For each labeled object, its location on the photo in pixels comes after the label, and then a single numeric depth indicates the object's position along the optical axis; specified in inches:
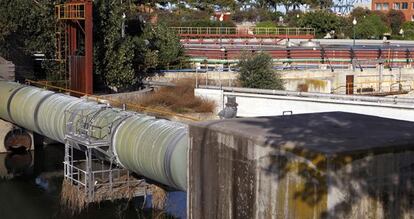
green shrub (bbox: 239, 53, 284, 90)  1386.6
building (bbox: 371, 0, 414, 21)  4350.4
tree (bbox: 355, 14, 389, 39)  3538.4
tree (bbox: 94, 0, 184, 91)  1371.8
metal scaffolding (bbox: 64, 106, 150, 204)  688.4
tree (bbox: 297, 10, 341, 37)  3388.3
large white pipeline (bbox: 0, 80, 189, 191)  529.2
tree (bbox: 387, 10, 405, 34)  3941.7
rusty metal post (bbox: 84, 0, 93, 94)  1262.3
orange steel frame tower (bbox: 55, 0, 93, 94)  1266.0
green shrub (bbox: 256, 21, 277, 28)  3325.8
